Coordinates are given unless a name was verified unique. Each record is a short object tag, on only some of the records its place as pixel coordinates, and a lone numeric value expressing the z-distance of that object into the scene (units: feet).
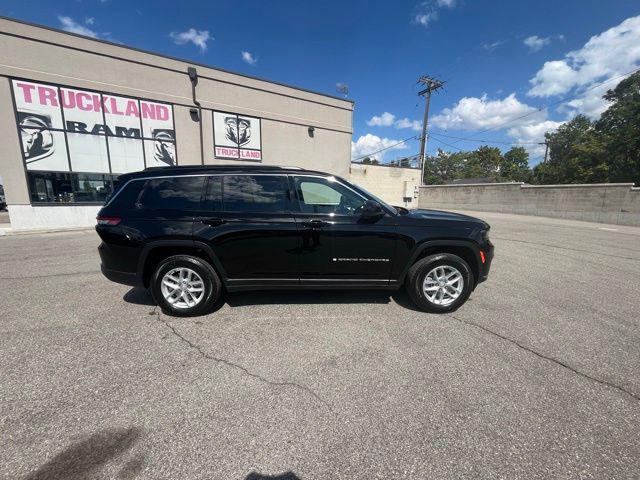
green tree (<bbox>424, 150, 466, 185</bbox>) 233.35
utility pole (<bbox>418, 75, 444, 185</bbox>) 91.45
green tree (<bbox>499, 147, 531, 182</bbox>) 208.02
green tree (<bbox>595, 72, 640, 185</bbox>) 85.15
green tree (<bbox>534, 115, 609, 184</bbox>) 100.78
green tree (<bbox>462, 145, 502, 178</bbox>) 224.53
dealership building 37.47
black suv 11.49
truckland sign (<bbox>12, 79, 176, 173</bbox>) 38.09
